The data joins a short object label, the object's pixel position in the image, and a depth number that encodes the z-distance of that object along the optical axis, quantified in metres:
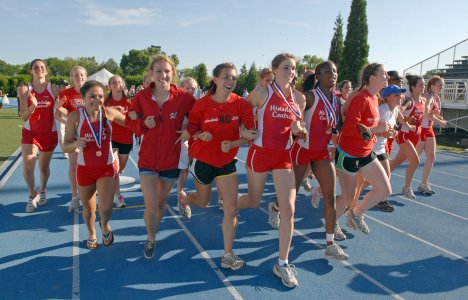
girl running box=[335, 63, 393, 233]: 4.05
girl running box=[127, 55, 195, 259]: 3.62
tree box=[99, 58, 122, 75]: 103.14
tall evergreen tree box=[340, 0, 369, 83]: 37.62
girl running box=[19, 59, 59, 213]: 5.22
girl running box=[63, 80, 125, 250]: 3.78
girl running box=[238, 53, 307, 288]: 3.43
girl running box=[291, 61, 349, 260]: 3.92
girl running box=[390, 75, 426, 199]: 6.51
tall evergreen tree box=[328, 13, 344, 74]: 46.60
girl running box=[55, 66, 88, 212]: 5.02
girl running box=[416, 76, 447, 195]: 6.89
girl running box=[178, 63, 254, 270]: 3.48
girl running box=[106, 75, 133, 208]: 5.46
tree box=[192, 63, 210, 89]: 48.41
